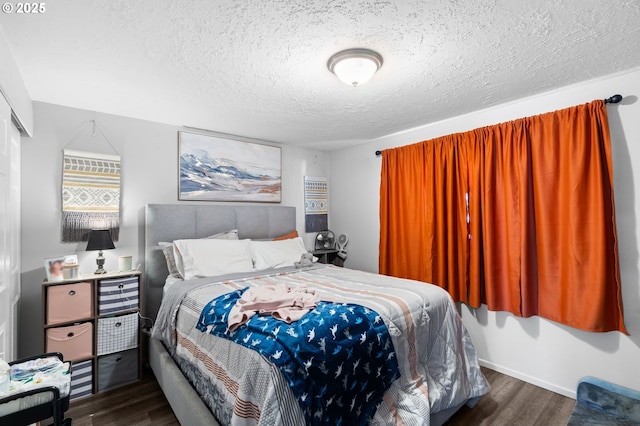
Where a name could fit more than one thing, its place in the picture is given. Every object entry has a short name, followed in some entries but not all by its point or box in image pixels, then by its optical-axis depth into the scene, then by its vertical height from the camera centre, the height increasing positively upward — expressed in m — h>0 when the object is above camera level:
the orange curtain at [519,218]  2.19 -0.03
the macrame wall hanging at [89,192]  2.65 +0.22
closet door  1.78 -0.12
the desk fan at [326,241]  4.33 -0.38
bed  1.31 -0.80
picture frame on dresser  2.38 -0.40
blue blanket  1.32 -0.66
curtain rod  2.14 +0.83
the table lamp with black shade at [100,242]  2.50 -0.22
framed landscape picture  3.34 +0.56
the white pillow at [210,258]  2.69 -0.40
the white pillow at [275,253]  3.10 -0.41
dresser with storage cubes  2.30 -0.90
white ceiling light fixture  1.84 +0.96
